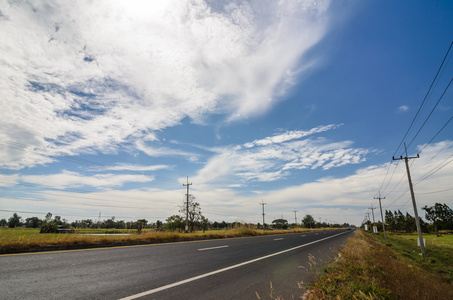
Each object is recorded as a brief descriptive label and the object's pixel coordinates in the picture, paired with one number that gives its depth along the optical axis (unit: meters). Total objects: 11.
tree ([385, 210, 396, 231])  107.31
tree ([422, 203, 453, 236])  80.44
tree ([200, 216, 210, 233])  43.97
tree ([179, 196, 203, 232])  44.28
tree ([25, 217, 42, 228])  93.21
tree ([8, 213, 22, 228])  92.49
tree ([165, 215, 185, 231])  44.94
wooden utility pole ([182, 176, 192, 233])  42.04
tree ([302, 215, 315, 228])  135.25
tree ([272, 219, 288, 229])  128.62
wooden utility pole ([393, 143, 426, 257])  19.86
